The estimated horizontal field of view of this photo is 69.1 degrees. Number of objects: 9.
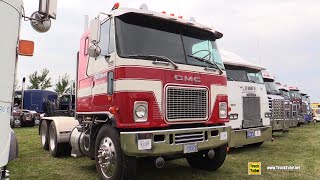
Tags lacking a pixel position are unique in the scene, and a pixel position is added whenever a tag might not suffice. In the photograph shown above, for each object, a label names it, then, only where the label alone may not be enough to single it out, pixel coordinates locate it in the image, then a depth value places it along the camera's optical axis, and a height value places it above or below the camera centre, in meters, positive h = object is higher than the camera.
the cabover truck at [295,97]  10.97 +0.64
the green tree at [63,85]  30.24 +2.59
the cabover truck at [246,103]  6.44 +0.10
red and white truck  3.69 +0.23
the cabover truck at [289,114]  9.59 -0.31
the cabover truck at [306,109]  15.82 -0.18
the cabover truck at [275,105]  8.76 +0.05
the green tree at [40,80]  28.40 +2.97
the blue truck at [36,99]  18.65 +0.44
